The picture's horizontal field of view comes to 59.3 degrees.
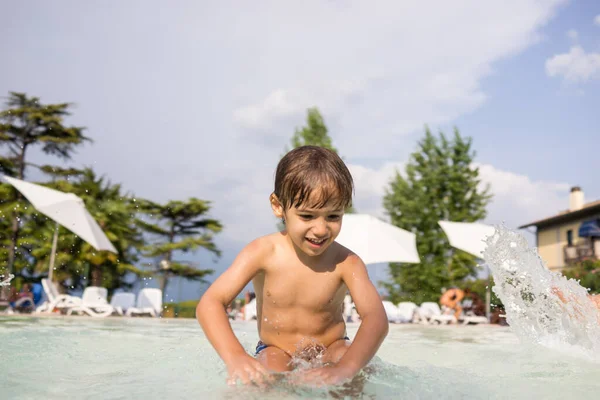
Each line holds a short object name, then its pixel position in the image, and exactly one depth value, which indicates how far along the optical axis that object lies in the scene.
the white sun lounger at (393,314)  15.61
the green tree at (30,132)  24.64
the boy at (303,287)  2.13
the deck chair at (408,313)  15.79
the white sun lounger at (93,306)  13.08
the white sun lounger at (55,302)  13.39
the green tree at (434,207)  25.31
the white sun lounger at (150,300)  15.27
